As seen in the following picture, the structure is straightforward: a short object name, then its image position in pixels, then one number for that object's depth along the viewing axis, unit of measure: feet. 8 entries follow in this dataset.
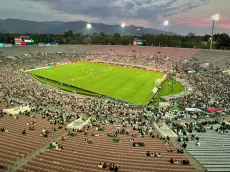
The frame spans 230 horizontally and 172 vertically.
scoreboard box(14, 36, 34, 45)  289.00
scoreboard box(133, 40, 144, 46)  357.37
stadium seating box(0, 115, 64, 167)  48.90
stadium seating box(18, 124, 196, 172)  45.10
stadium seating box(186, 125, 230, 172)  47.06
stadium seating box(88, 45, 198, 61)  280.16
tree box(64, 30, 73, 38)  516.49
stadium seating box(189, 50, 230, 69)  214.48
